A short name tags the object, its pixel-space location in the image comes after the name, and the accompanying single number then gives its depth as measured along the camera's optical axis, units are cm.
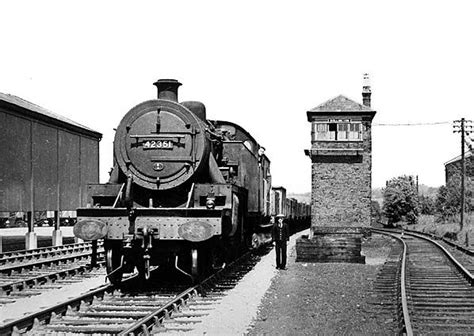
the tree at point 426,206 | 7075
